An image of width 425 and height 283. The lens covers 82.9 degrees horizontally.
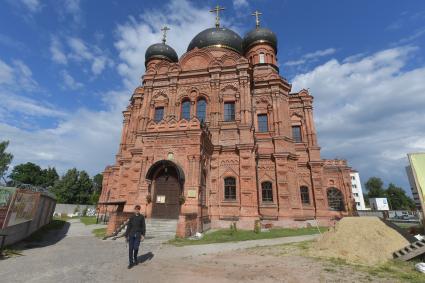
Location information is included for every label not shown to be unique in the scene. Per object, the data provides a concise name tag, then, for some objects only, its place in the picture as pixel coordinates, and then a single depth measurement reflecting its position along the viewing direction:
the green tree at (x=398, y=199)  77.69
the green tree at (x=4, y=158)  42.96
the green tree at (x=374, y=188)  81.77
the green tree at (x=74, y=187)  54.03
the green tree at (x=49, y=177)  61.06
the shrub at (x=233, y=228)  14.21
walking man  6.71
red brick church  15.17
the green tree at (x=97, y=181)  76.00
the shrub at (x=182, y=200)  13.86
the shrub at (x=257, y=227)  14.89
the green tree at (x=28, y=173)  57.18
